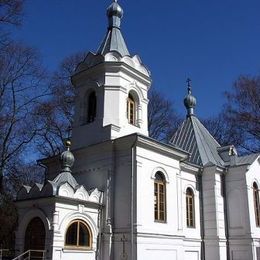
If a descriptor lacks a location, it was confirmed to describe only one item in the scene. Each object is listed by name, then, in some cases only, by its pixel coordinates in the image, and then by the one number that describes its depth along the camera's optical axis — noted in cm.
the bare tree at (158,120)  2820
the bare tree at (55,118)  2270
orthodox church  1374
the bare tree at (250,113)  2530
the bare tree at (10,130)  1844
